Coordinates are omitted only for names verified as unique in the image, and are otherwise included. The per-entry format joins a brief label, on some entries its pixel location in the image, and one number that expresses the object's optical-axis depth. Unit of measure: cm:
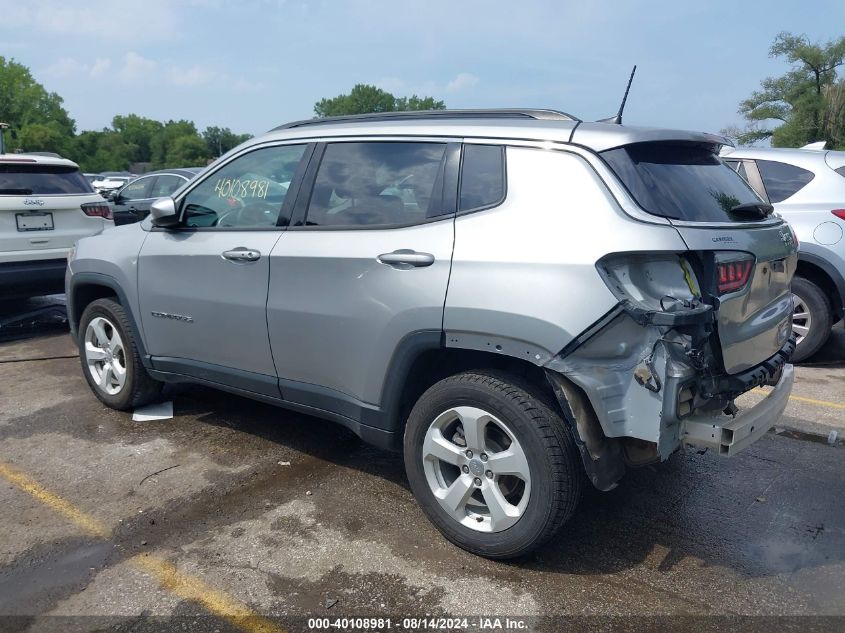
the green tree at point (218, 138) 11882
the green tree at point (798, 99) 3725
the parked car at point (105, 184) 2322
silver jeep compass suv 280
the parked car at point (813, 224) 624
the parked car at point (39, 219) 693
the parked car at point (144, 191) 1378
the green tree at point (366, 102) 11494
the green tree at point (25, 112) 7306
